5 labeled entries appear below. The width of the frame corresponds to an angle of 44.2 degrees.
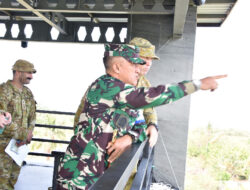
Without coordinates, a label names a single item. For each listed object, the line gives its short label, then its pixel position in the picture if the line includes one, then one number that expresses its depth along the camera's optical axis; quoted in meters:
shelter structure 3.84
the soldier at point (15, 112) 3.27
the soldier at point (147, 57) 2.17
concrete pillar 4.24
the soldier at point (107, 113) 1.27
